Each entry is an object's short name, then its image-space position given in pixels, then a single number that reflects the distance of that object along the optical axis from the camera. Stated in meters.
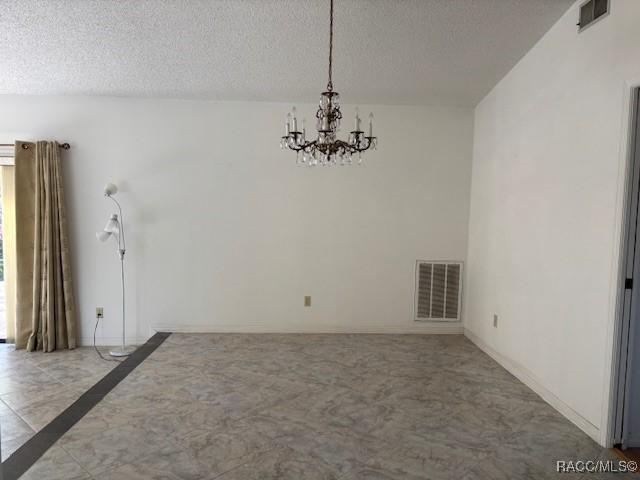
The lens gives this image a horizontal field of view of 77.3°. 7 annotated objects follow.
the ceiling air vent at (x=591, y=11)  2.52
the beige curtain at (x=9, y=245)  4.48
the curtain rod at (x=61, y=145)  4.40
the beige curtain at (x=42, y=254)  4.31
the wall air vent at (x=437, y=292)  4.71
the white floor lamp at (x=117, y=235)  4.18
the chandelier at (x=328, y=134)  2.37
